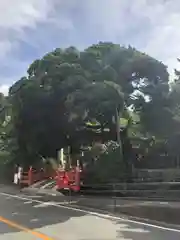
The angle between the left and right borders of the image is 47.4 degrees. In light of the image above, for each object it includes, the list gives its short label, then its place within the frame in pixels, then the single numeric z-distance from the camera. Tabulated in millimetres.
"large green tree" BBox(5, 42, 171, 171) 10899
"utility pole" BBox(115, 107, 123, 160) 11896
